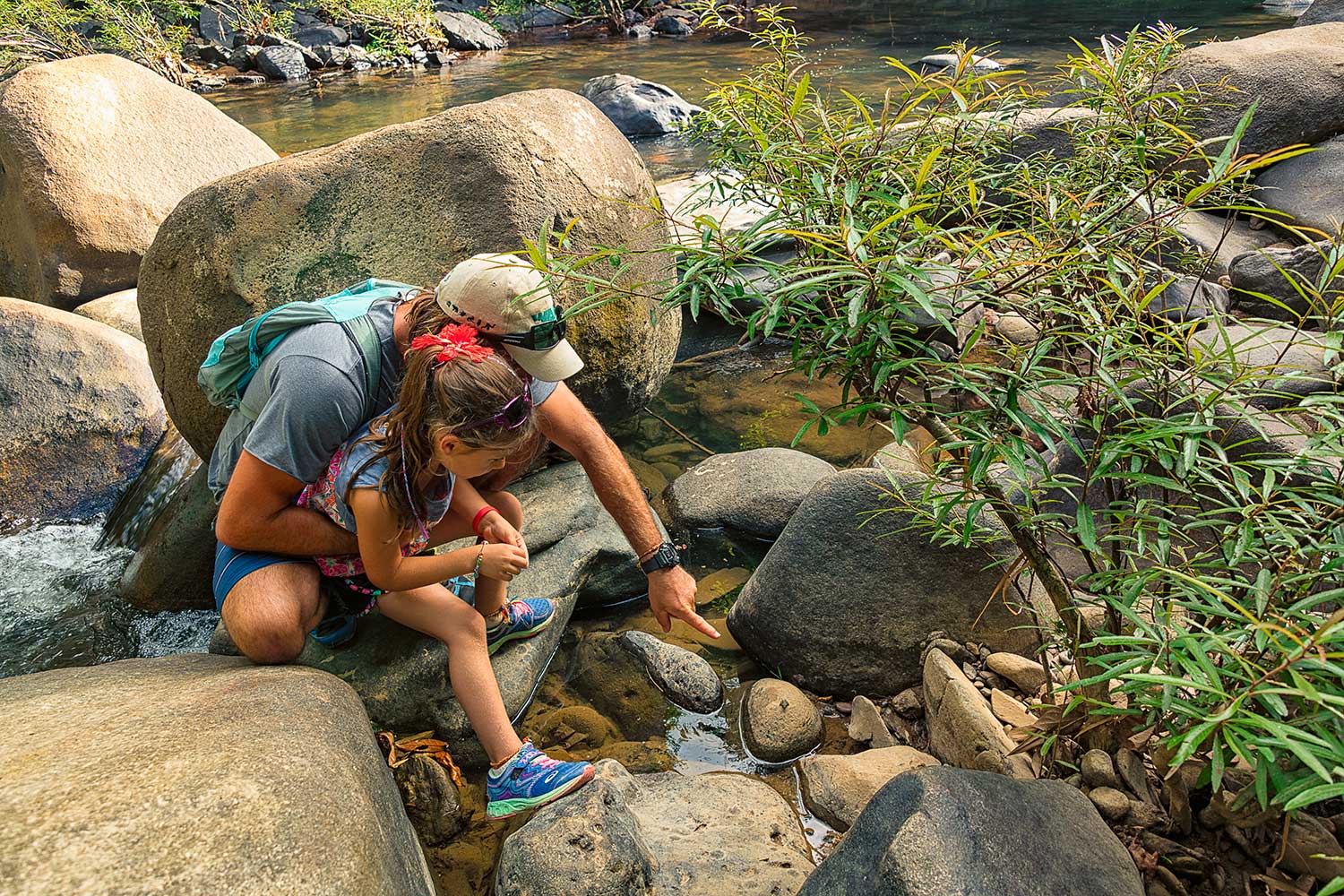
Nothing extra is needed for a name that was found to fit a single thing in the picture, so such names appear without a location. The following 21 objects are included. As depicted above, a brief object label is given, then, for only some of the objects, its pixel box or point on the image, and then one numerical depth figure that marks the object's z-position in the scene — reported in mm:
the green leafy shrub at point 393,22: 18375
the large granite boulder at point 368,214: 3740
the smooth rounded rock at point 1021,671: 2855
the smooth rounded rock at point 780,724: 2949
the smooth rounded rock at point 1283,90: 6230
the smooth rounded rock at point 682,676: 3160
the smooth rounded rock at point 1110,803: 2248
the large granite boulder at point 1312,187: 5891
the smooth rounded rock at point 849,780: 2652
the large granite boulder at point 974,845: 1862
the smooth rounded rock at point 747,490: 4027
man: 2477
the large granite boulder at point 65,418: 4590
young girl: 2312
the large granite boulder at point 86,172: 5688
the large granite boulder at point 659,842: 2260
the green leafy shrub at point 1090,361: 1593
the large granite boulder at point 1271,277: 4898
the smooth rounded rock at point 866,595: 3035
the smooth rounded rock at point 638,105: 11688
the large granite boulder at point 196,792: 1688
